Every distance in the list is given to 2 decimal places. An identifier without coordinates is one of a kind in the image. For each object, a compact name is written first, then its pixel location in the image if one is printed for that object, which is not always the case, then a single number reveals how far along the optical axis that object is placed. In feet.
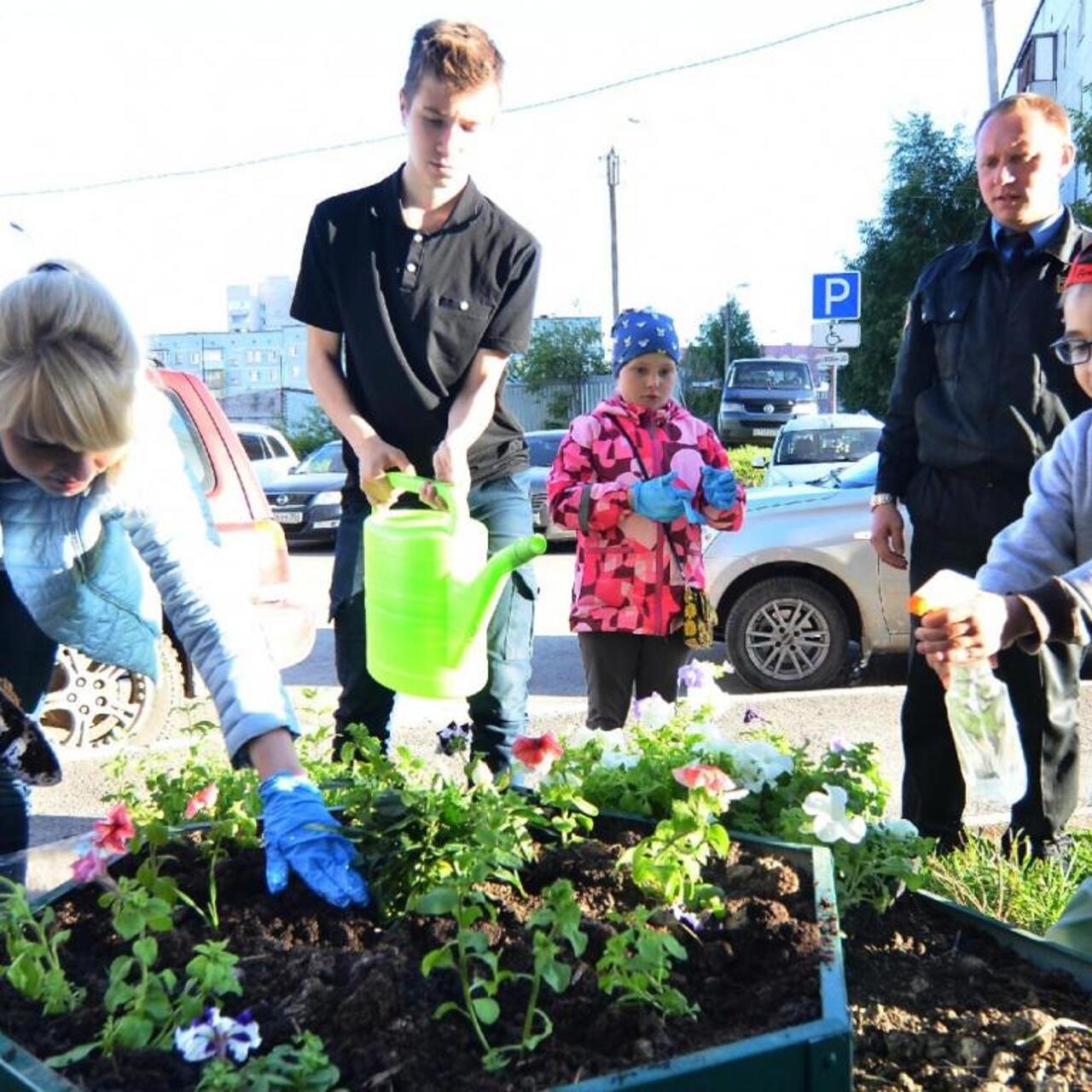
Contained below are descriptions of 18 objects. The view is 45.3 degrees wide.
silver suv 22.81
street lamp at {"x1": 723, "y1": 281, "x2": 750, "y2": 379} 169.68
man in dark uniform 11.09
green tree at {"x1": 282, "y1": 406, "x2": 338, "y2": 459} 117.29
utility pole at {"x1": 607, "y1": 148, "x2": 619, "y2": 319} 104.37
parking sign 44.47
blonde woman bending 6.72
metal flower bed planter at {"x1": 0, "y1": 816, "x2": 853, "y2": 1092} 4.39
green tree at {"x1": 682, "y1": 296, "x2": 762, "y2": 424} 173.78
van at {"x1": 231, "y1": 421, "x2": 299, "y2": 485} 58.59
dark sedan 53.11
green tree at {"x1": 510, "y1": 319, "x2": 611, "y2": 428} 124.77
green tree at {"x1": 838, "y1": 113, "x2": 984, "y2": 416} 100.78
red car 19.29
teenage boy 10.39
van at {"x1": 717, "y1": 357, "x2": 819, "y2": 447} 90.48
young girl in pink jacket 12.75
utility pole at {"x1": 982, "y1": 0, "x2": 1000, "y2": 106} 57.98
